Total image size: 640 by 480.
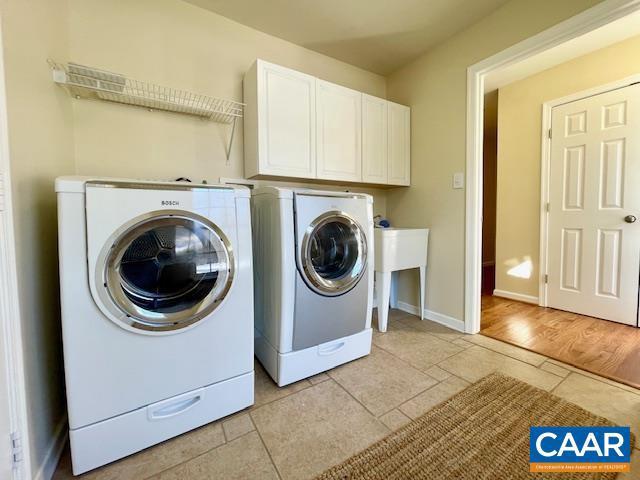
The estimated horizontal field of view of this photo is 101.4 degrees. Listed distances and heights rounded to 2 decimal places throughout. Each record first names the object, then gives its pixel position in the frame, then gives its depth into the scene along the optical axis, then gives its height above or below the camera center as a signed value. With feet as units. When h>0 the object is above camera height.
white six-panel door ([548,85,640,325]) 7.03 +0.51
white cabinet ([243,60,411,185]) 5.67 +2.35
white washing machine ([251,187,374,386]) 4.40 -0.96
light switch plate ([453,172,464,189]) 6.62 +1.16
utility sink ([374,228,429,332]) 6.61 -0.77
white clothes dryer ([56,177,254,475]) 2.94 -1.03
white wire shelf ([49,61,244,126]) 4.11 +2.47
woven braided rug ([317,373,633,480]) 3.02 -2.82
